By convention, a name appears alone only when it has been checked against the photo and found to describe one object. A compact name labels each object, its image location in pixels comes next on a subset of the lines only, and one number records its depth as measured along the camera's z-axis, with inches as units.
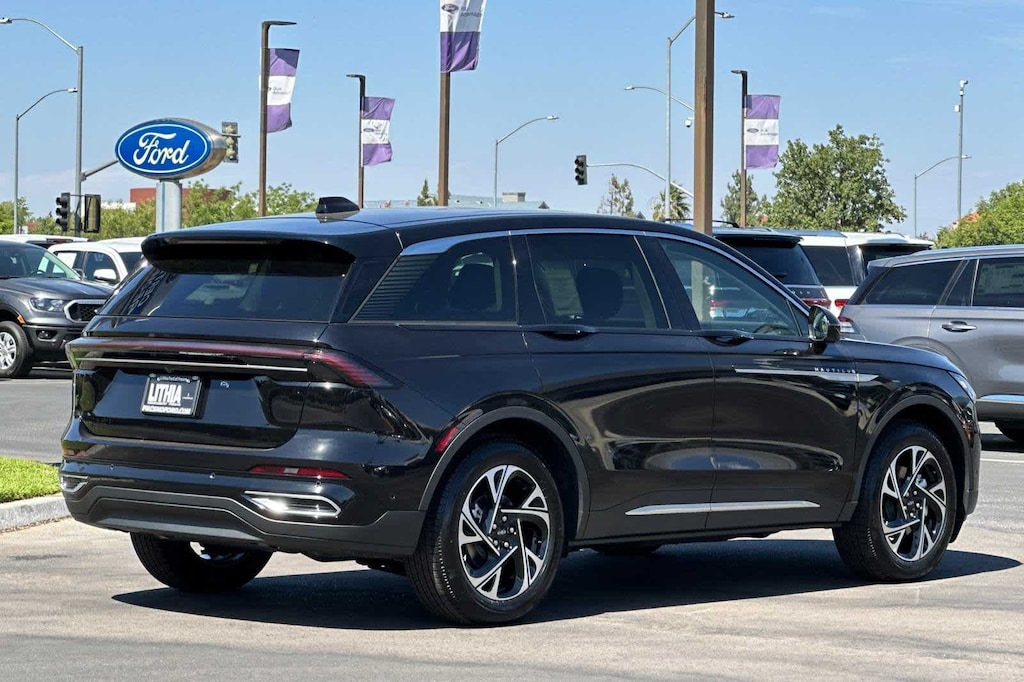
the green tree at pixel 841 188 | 3184.1
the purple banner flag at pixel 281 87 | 1684.3
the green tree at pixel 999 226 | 4060.0
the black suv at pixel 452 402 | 276.1
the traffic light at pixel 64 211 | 1903.8
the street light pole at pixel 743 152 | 1982.0
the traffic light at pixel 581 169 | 2598.4
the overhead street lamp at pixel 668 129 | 2486.5
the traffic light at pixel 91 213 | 1563.7
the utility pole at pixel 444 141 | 1252.5
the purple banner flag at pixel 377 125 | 1752.0
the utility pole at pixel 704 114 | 840.9
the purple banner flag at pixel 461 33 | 1193.4
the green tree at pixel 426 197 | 4130.2
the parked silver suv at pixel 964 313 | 629.0
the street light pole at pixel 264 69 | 1710.1
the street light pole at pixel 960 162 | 3513.8
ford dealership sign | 755.4
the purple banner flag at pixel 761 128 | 1911.9
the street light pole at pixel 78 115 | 2183.4
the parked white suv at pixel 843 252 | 1007.0
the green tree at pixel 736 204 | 5338.6
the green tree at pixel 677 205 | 4485.7
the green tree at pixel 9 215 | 3897.6
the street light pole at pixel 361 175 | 2097.7
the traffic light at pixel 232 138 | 1738.2
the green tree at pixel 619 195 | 4686.5
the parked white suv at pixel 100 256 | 1128.8
